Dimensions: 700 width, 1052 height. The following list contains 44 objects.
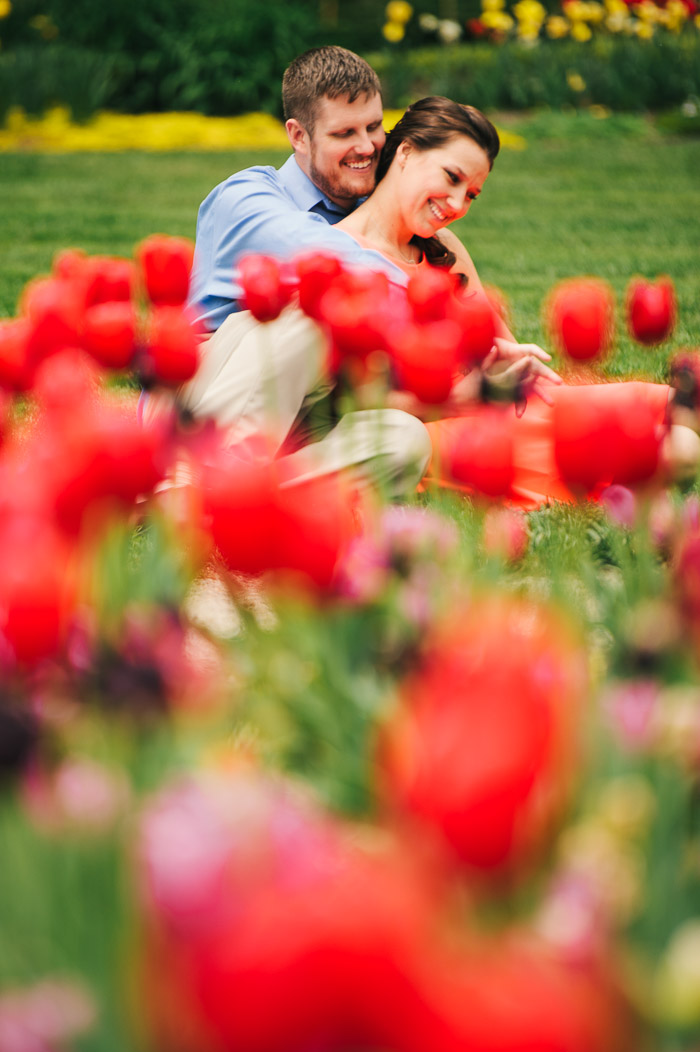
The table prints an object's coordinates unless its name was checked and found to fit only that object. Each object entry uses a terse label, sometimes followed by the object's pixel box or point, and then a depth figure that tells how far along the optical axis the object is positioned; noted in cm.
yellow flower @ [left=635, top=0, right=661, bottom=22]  1608
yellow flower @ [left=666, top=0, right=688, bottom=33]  1635
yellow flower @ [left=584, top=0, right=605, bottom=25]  1647
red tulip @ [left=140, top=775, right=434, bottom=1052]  146
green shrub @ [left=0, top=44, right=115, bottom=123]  1374
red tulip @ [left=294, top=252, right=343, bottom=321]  357
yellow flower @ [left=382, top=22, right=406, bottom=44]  1799
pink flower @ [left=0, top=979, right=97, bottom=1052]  238
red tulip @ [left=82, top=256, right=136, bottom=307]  365
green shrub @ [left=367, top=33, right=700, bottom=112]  1478
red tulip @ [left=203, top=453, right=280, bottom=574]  307
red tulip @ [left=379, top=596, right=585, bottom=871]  193
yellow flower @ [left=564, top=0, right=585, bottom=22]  1637
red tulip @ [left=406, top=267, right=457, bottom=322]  361
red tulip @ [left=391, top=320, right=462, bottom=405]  343
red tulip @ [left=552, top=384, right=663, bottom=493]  326
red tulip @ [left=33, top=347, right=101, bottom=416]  344
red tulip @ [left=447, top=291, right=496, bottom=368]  356
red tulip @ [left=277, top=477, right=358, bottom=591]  313
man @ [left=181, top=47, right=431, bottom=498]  396
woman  418
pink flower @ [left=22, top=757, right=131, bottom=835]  278
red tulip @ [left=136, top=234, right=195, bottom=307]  370
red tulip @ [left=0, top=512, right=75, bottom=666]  295
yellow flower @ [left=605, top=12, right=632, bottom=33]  1633
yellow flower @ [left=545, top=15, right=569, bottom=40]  1624
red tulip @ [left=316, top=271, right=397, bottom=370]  348
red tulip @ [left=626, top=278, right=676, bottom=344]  360
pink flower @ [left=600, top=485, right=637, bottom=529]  375
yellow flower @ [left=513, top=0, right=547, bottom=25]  1694
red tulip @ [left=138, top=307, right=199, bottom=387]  349
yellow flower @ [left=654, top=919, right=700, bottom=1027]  218
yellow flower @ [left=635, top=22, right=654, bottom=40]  1600
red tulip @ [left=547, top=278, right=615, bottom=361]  353
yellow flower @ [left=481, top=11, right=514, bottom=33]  1712
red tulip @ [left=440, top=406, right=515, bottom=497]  332
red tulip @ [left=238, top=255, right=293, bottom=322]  359
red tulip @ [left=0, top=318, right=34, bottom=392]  353
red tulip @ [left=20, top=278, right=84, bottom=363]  352
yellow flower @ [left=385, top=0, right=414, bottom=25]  1778
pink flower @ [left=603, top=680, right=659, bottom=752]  323
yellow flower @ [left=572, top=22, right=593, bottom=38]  1662
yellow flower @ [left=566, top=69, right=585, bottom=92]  1500
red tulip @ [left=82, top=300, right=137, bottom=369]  352
